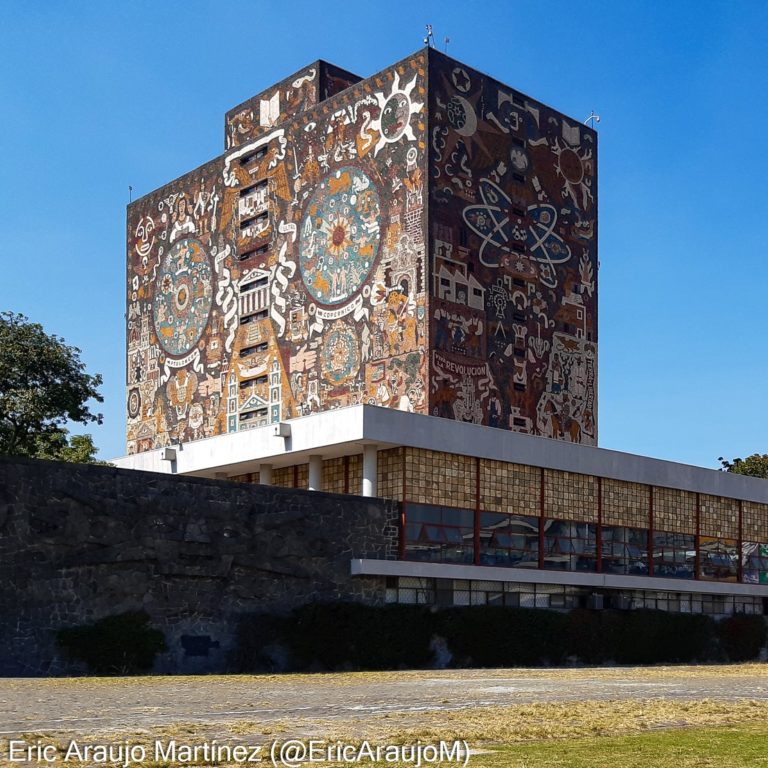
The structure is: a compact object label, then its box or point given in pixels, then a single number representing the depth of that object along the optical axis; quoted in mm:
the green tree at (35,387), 41500
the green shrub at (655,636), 38625
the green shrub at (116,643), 27391
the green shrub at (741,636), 42875
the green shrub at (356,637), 31359
